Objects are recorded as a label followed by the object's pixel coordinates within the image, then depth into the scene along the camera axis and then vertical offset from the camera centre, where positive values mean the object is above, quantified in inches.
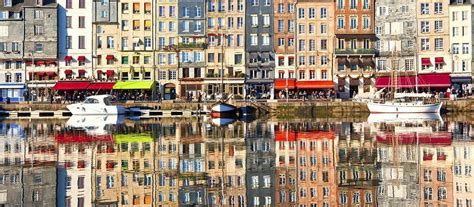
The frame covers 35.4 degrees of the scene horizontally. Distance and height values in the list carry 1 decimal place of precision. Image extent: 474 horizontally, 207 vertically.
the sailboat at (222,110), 3021.7 -27.3
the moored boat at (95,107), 3107.8 -14.6
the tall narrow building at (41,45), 3516.2 +278.4
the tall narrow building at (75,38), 3550.7 +315.5
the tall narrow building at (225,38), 3565.5 +315.3
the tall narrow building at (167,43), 3570.4 +292.2
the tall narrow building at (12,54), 3501.5 +235.1
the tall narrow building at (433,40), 3415.4 +293.8
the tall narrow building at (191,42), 3550.7 +295.5
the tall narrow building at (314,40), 3560.5 +305.2
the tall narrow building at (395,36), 3479.3 +315.4
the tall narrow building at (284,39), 3577.8 +311.8
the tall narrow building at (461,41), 3385.8 +284.3
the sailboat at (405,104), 3029.0 -4.3
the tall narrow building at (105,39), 3572.8 +312.4
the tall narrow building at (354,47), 3499.0 +266.1
